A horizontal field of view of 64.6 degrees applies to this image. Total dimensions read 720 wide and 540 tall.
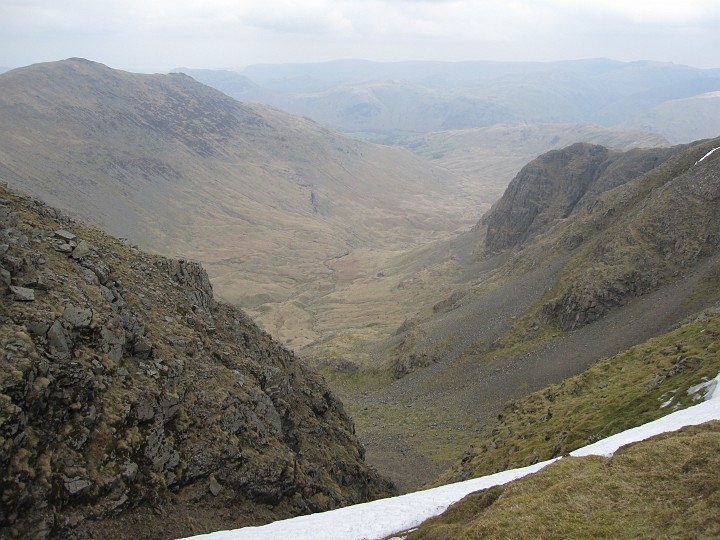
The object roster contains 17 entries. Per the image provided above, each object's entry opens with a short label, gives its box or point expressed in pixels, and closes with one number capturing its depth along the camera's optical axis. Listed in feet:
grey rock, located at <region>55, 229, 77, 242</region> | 128.98
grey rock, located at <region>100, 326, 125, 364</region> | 110.83
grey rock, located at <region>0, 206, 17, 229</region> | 118.83
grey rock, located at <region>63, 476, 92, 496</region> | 90.94
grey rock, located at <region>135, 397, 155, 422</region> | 107.65
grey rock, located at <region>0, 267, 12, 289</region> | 102.85
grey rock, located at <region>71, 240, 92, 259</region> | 126.76
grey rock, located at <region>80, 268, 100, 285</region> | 121.49
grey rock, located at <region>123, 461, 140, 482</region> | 99.76
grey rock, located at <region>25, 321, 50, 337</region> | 98.02
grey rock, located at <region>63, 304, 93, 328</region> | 105.91
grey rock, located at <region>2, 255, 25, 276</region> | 106.42
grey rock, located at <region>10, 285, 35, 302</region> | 101.45
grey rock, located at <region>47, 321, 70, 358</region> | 99.55
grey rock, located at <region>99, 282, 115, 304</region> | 121.86
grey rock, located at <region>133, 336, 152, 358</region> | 119.58
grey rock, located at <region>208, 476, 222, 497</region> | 113.39
